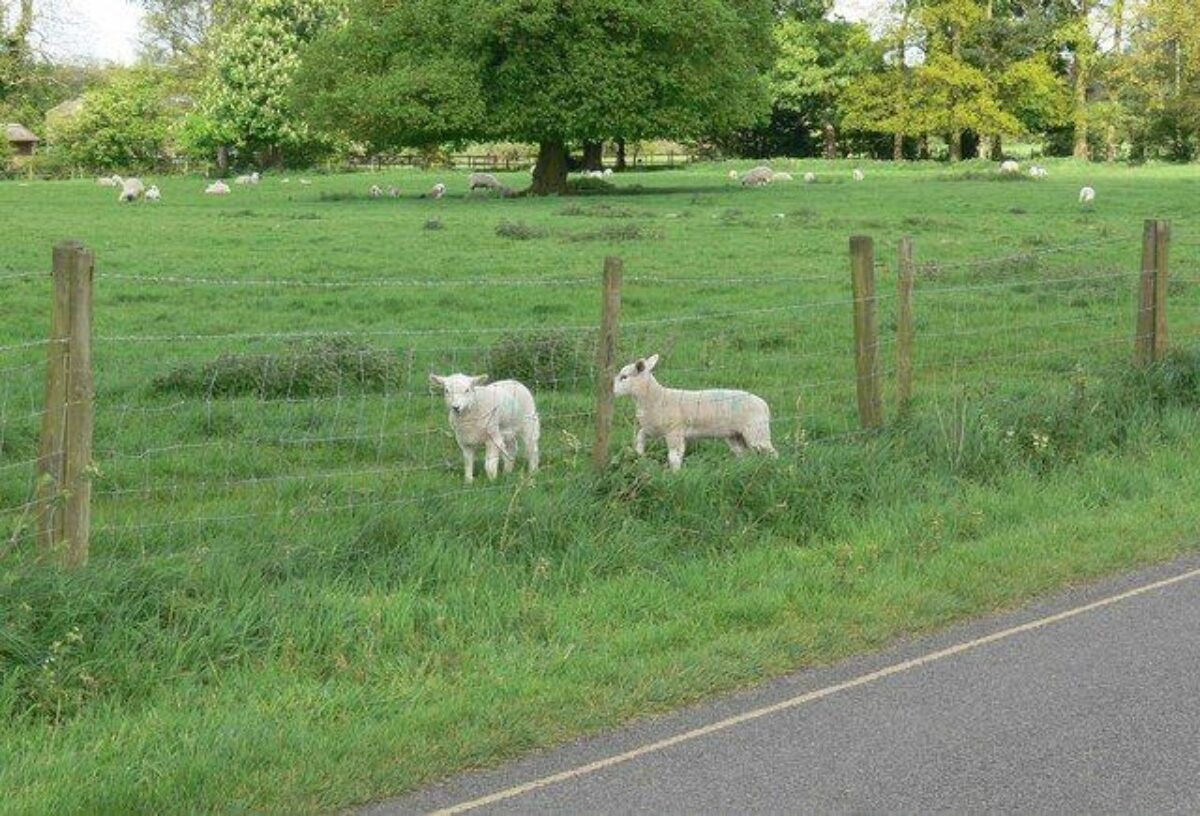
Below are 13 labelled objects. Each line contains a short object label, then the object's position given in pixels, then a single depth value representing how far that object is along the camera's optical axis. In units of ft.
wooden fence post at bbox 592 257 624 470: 29.89
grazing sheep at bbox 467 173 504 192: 174.57
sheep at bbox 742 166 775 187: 183.01
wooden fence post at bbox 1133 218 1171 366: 42.32
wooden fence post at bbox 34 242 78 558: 23.41
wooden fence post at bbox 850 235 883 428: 34.88
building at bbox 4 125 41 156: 368.27
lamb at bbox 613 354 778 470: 35.22
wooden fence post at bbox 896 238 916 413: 35.65
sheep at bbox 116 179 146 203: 156.35
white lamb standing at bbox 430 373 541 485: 33.81
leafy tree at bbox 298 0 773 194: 149.69
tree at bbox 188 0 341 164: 258.98
